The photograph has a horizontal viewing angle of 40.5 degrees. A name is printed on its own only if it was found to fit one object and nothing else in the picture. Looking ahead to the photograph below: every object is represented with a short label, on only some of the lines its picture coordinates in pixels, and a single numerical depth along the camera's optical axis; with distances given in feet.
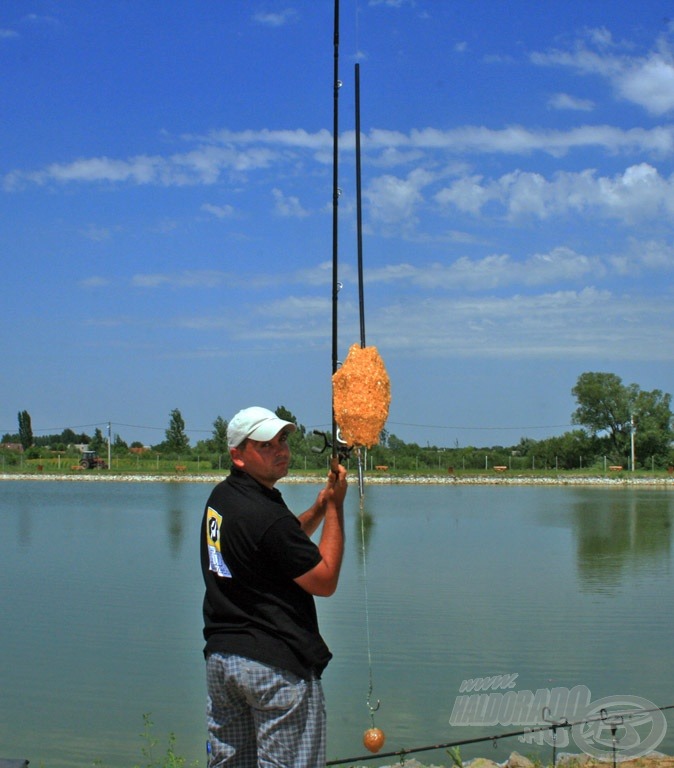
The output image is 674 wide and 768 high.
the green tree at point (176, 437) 255.09
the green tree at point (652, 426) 237.86
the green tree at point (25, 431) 289.94
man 9.30
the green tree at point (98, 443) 268.62
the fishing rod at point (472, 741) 15.35
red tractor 232.32
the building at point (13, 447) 276.62
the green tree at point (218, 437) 246.47
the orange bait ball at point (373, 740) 12.07
